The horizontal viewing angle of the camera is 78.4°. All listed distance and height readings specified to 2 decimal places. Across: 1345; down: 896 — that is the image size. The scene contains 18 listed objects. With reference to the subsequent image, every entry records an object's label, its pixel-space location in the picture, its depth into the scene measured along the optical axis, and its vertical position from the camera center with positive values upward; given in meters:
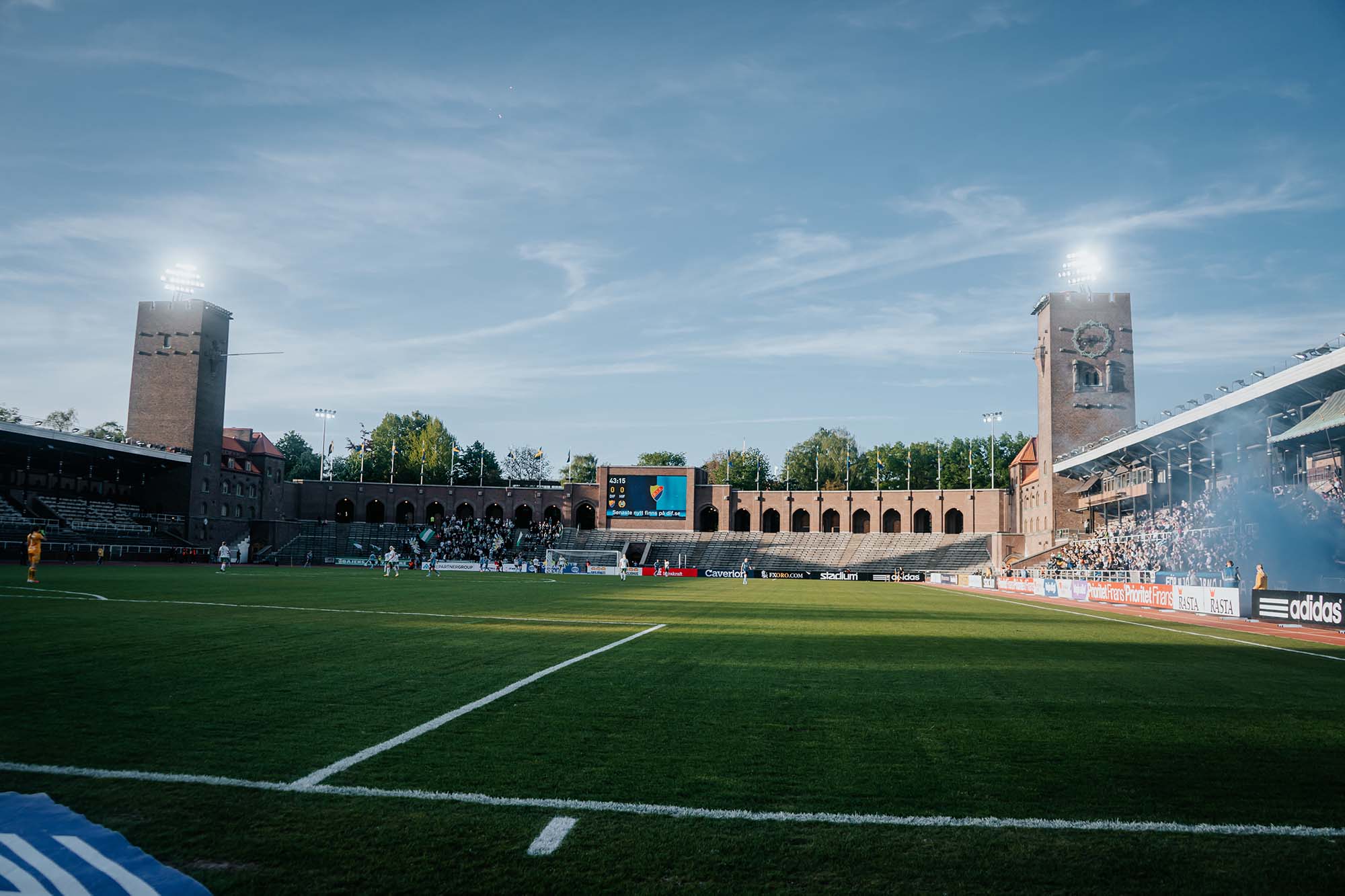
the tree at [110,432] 99.97 +8.93
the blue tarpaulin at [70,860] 3.79 -1.74
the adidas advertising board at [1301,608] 21.11 -1.86
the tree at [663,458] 130.12 +9.72
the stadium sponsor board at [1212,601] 24.64 -2.04
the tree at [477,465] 119.69 +7.39
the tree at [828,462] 117.56 +9.19
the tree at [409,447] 115.56 +9.41
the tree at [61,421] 99.25 +9.98
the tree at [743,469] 118.25 +7.96
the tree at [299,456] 127.00 +8.56
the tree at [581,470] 134.25 +7.86
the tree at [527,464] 138.12 +8.70
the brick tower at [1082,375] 70.81 +13.63
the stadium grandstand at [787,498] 37.31 +1.89
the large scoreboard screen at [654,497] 87.00 +2.33
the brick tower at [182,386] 71.94 +10.50
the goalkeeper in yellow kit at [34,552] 26.89 -1.66
